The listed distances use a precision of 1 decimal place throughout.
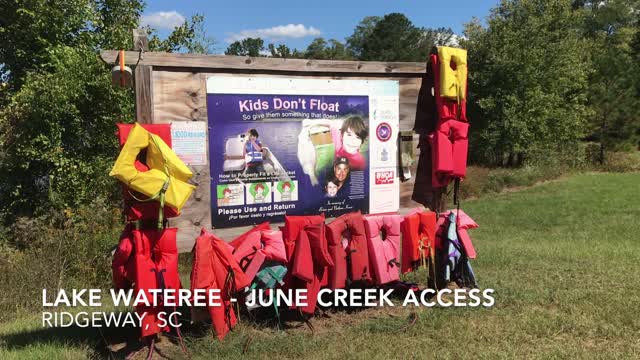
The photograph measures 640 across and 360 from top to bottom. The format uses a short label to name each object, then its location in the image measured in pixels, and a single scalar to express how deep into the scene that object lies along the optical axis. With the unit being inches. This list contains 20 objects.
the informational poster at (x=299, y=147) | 176.4
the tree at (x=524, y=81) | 802.2
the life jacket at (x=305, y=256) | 172.2
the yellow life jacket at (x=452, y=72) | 199.5
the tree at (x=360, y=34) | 2782.7
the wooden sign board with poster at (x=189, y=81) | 160.6
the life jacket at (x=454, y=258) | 201.2
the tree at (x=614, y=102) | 899.4
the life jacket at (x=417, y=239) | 195.8
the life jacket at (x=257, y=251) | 171.3
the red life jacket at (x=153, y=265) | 148.5
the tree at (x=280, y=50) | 1567.2
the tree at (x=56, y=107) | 370.9
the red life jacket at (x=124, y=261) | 149.0
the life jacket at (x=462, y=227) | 201.2
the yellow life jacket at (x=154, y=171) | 140.9
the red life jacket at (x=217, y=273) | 156.4
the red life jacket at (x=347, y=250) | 179.5
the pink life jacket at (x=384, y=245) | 189.0
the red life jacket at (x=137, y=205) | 146.3
